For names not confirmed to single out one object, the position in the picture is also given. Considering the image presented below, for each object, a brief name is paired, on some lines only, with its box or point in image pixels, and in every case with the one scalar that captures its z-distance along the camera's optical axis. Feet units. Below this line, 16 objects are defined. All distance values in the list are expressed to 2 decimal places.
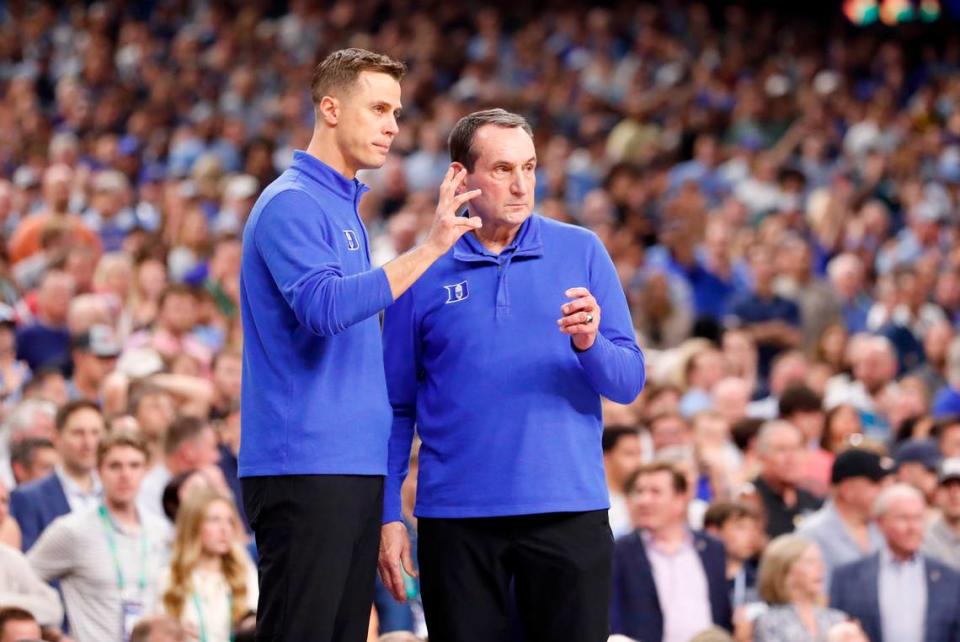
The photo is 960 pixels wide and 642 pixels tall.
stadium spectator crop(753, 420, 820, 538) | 57.31
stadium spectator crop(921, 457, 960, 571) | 55.52
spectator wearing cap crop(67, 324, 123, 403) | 61.21
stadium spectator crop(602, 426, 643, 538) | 53.31
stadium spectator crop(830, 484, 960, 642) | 51.72
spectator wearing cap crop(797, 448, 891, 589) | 54.85
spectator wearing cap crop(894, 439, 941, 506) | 60.75
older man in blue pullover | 26.61
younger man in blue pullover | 25.07
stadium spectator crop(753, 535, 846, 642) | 47.21
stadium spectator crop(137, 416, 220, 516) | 50.90
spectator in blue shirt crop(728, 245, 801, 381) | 83.35
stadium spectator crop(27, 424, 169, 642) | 45.19
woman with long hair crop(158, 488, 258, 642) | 44.01
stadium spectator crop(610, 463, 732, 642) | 47.44
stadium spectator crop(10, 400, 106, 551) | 48.52
